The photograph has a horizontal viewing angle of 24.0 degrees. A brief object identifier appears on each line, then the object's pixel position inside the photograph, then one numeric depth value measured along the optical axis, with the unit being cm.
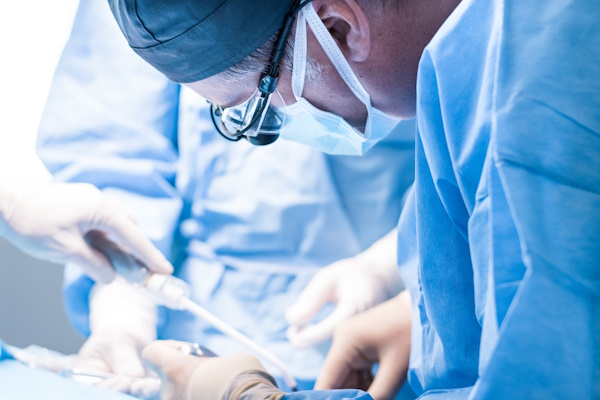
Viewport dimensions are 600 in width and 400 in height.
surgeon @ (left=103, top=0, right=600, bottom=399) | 94
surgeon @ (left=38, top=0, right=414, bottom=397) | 138
